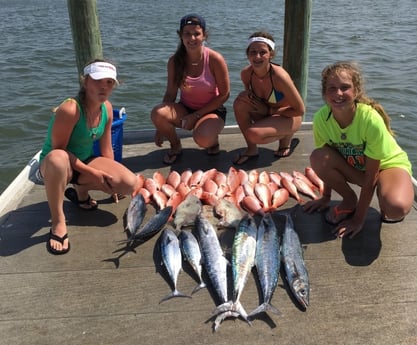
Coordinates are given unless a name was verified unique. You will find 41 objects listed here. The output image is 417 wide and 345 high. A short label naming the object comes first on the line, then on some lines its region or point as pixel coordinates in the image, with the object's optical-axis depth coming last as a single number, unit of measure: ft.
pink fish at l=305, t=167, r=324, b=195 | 14.37
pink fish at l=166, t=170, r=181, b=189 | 14.77
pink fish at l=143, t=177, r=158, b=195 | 14.30
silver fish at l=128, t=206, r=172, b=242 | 11.86
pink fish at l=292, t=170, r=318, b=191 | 14.46
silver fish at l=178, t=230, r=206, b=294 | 10.47
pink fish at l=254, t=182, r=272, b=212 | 13.43
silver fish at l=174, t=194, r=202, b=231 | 12.44
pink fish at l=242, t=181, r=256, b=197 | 13.89
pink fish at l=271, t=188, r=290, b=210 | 13.53
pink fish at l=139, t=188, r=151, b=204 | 13.87
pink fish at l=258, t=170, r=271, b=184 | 14.82
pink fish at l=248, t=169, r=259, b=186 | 14.79
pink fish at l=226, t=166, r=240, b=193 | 14.53
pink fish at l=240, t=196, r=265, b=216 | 13.11
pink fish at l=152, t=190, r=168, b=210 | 13.54
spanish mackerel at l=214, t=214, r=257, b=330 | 9.18
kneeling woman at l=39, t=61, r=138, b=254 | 11.37
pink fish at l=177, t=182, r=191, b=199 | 14.02
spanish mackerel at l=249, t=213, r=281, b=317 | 9.42
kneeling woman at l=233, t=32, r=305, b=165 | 15.23
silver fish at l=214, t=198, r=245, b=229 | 12.35
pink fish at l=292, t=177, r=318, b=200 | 14.04
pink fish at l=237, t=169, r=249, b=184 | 14.82
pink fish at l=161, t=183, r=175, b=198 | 14.15
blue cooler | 15.18
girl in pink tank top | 15.89
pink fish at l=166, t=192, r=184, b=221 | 13.50
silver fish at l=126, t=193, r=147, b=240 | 12.16
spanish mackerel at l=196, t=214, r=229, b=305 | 9.88
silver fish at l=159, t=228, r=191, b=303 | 9.91
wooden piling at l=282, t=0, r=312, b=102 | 18.48
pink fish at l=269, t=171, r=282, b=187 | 14.67
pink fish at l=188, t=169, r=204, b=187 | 14.70
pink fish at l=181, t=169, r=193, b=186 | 14.88
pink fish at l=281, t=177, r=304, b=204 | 13.88
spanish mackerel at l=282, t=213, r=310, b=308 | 9.61
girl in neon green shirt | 11.03
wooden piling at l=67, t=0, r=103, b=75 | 16.88
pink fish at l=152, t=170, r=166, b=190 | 14.73
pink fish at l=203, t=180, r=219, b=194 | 14.20
